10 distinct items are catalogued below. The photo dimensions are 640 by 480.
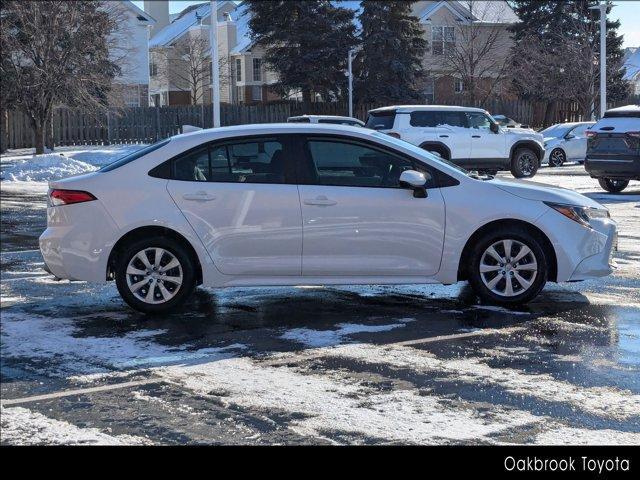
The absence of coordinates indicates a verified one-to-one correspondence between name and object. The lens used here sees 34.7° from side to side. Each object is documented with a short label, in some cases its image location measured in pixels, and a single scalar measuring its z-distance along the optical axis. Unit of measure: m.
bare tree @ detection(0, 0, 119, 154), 34.59
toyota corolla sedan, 8.85
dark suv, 19.88
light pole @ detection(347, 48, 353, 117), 49.27
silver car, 32.12
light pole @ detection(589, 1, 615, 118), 35.84
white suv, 24.95
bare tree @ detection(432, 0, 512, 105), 56.53
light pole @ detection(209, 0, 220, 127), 29.56
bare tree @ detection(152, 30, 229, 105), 63.78
